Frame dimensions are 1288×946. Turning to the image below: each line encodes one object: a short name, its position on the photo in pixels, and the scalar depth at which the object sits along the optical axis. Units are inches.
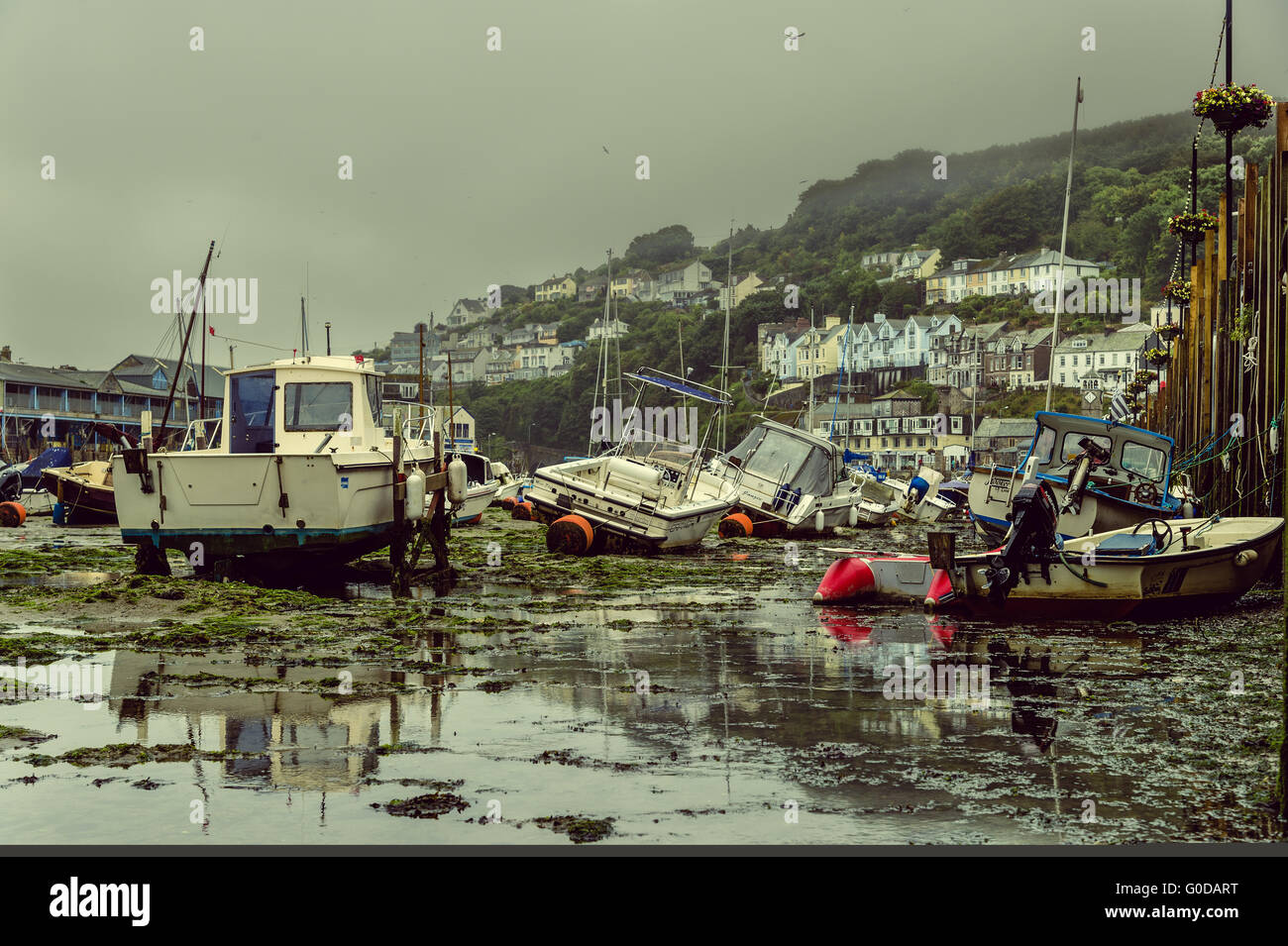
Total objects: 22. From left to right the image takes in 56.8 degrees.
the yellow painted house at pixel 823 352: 6353.3
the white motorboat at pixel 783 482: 1282.0
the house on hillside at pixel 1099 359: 5068.9
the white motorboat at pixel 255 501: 676.7
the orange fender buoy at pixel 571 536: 967.6
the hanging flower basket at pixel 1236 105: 719.7
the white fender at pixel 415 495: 716.7
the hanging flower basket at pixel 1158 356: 1610.5
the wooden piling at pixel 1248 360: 673.0
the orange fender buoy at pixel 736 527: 1275.8
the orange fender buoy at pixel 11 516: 1401.3
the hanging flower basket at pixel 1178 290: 1273.4
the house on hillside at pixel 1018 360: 5620.1
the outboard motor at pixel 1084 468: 673.5
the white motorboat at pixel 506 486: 1934.1
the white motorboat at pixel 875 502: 1676.9
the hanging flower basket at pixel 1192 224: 1011.9
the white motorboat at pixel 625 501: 970.7
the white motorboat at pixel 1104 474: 767.1
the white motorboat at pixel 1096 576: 576.7
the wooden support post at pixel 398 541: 710.5
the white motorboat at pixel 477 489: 1403.8
